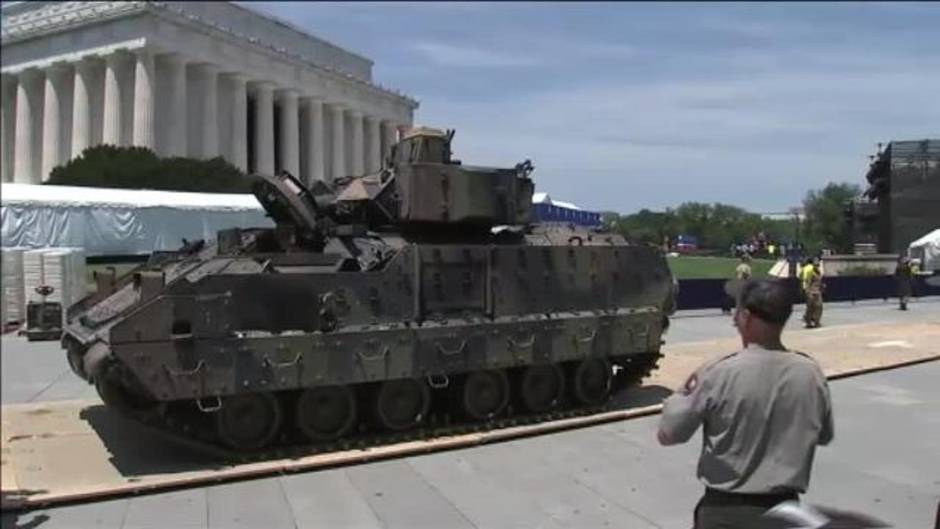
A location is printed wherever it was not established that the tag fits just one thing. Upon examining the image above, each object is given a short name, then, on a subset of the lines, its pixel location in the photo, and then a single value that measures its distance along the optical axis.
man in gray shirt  3.66
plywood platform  7.79
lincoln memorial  57.69
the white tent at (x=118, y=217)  25.62
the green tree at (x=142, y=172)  46.31
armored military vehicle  8.73
